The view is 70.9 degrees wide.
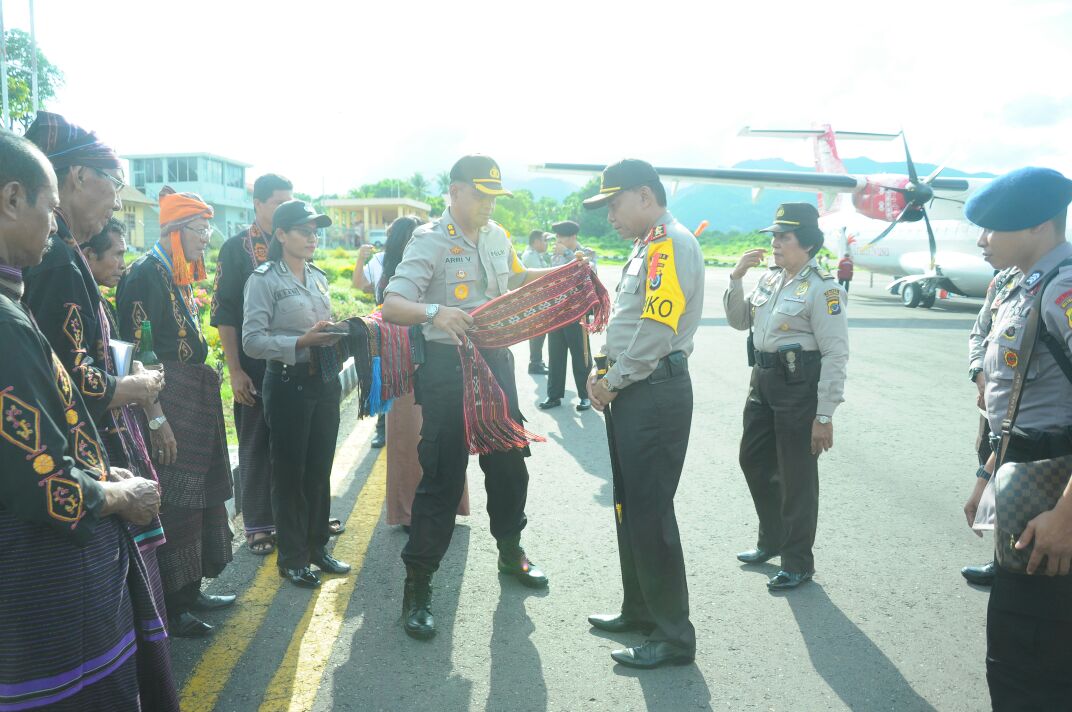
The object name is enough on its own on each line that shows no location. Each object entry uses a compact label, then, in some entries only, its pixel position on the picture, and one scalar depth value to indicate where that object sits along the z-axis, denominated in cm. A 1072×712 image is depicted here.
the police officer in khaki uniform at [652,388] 330
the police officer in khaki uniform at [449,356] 369
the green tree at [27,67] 4653
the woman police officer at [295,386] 412
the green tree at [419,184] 13662
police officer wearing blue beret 227
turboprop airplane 2162
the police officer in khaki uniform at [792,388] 414
